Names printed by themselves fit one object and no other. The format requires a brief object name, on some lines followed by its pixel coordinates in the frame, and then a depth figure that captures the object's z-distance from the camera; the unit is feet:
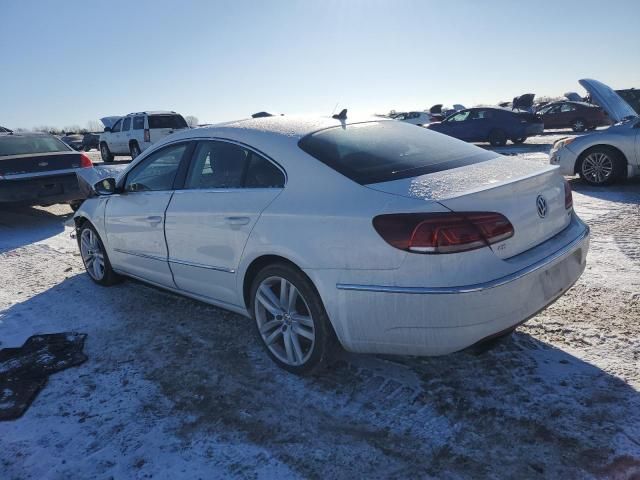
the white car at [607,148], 27.53
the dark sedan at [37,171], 25.67
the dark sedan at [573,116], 75.92
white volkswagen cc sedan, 8.10
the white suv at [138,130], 63.52
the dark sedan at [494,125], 59.11
